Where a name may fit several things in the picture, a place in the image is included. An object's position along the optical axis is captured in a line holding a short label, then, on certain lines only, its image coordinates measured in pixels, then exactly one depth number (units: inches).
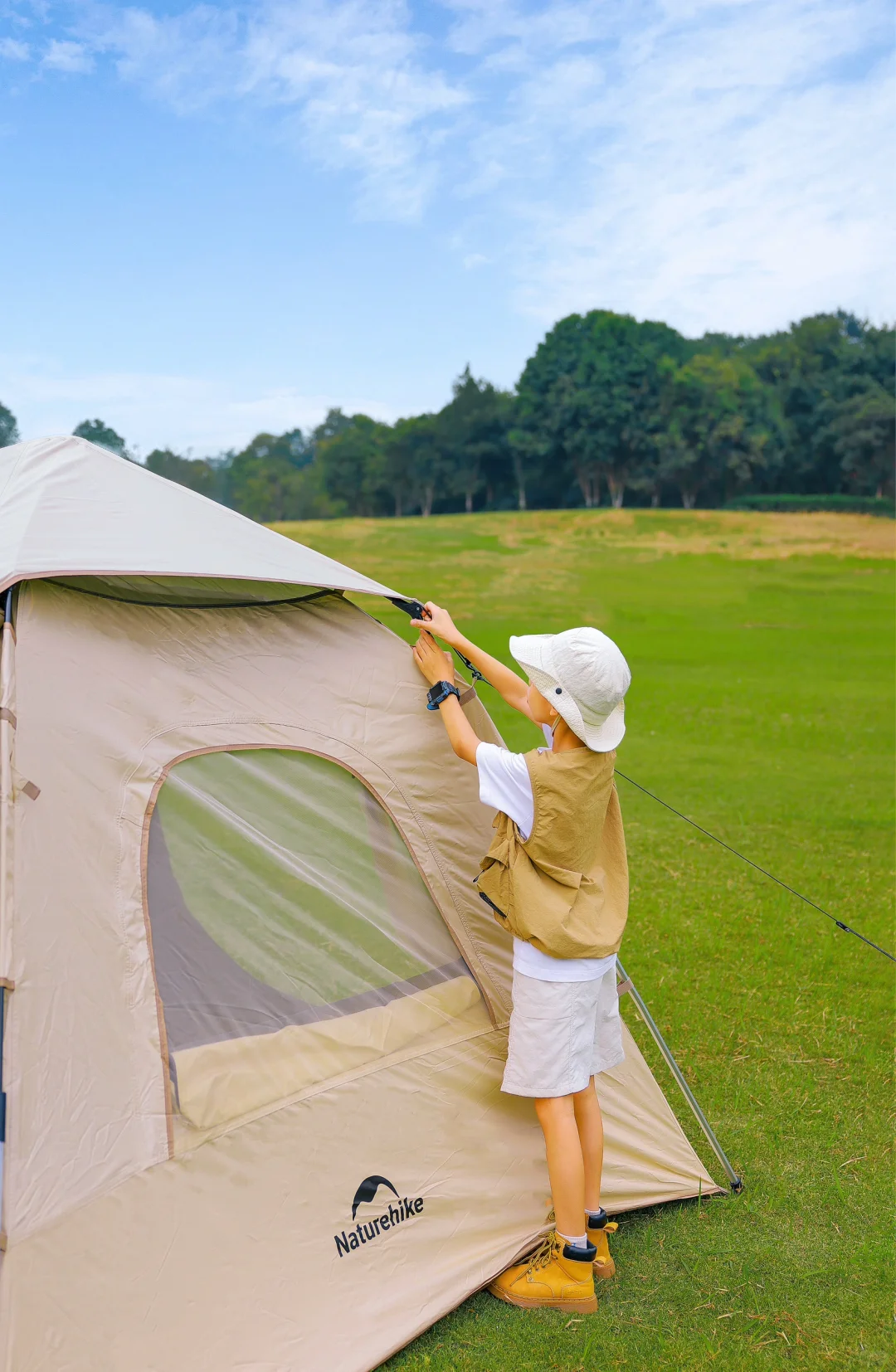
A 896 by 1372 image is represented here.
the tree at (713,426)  1745.8
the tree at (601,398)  1786.4
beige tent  93.1
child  111.1
